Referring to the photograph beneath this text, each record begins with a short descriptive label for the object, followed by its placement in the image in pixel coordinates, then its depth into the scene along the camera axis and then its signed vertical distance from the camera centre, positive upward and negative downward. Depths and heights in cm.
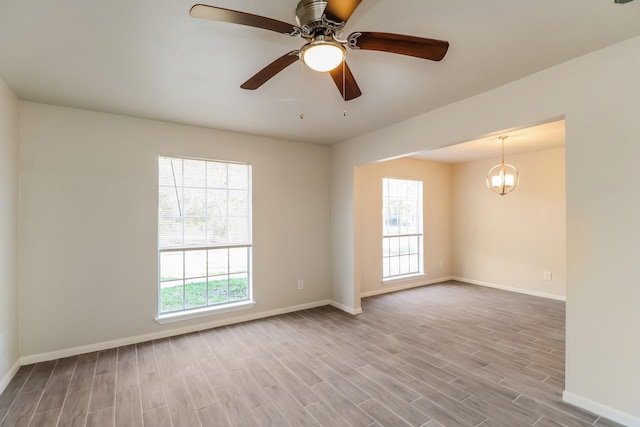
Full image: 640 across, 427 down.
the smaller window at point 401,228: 574 -27
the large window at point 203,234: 364 -25
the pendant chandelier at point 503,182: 471 +51
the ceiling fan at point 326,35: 133 +91
